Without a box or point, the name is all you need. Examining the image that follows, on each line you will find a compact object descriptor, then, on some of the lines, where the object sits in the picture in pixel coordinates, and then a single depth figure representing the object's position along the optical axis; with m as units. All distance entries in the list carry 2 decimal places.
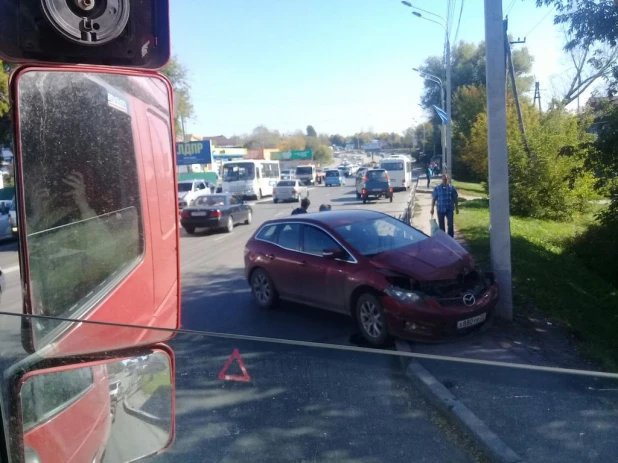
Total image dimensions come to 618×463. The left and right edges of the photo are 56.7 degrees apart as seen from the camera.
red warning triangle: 1.99
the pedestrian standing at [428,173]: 16.02
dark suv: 13.25
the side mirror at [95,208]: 1.88
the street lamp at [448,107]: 14.56
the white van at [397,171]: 13.92
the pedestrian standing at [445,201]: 12.07
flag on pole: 13.74
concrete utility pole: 6.86
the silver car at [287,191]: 14.95
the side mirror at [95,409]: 1.80
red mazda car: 4.69
